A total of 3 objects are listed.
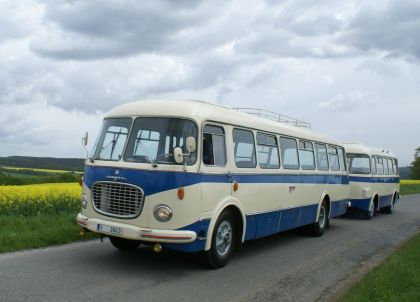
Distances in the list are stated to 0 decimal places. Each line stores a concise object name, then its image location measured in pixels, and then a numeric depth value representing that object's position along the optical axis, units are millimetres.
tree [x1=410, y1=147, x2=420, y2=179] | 97975
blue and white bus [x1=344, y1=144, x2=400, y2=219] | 17734
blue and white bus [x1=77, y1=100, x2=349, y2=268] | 7500
